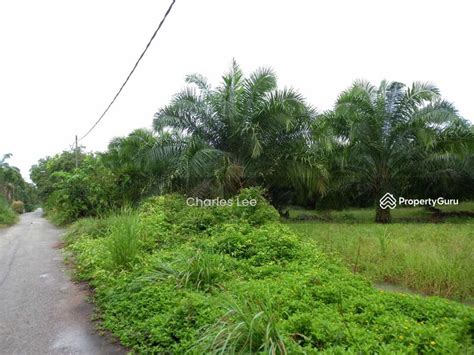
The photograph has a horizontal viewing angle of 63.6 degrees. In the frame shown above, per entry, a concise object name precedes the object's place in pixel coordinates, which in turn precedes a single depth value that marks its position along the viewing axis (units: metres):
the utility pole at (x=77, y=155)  25.31
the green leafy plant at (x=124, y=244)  5.75
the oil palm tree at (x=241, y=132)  10.10
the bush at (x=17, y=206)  32.24
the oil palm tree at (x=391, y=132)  11.60
